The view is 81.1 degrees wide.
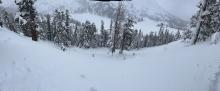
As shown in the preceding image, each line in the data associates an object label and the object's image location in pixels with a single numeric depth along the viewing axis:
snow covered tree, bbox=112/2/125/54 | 20.06
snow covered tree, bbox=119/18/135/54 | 24.42
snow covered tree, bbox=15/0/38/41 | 16.81
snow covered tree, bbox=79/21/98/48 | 38.74
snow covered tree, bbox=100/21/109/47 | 43.46
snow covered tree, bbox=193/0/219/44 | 11.77
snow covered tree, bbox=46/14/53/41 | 31.20
